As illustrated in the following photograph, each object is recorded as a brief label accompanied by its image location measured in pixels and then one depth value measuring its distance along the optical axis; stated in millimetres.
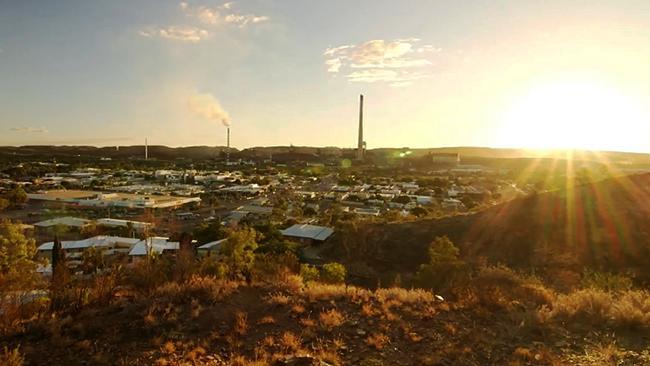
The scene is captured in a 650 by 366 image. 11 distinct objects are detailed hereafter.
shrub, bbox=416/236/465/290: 12789
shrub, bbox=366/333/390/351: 5832
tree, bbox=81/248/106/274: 16361
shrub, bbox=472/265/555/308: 7887
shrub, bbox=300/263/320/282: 11921
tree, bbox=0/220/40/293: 15034
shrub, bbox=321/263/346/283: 13997
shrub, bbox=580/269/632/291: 10010
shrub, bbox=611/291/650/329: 6562
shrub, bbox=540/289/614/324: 6969
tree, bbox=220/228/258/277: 15702
